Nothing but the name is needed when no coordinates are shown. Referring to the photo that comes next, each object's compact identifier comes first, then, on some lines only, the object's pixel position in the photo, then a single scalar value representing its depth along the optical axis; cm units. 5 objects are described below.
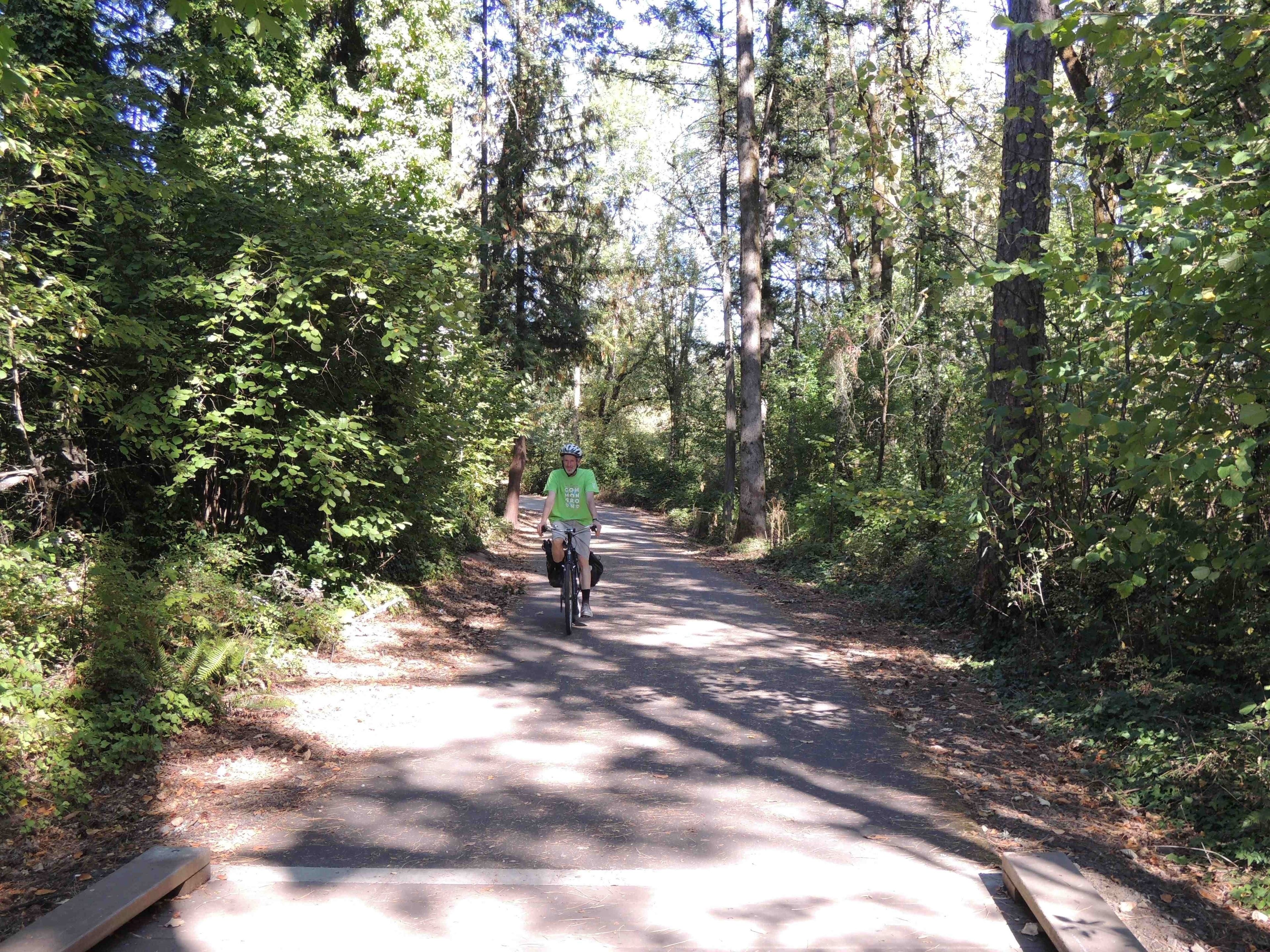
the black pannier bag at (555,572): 1084
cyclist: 1061
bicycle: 1047
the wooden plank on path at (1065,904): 340
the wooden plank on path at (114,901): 332
